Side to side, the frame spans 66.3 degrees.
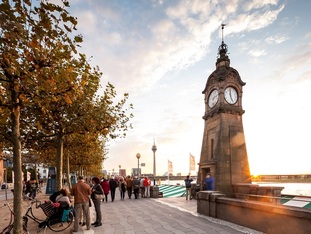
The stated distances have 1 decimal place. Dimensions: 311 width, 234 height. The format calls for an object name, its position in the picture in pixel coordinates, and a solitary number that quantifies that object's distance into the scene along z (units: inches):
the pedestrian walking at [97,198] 392.8
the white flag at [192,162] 1041.2
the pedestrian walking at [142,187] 836.2
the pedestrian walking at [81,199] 356.8
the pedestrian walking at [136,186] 804.6
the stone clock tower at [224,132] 652.1
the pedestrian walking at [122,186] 803.0
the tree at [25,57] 198.6
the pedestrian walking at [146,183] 828.4
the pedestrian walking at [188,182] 735.1
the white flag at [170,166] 1441.9
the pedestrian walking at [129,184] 812.6
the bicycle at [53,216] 367.6
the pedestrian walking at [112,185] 758.7
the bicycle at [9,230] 299.6
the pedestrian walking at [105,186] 697.5
